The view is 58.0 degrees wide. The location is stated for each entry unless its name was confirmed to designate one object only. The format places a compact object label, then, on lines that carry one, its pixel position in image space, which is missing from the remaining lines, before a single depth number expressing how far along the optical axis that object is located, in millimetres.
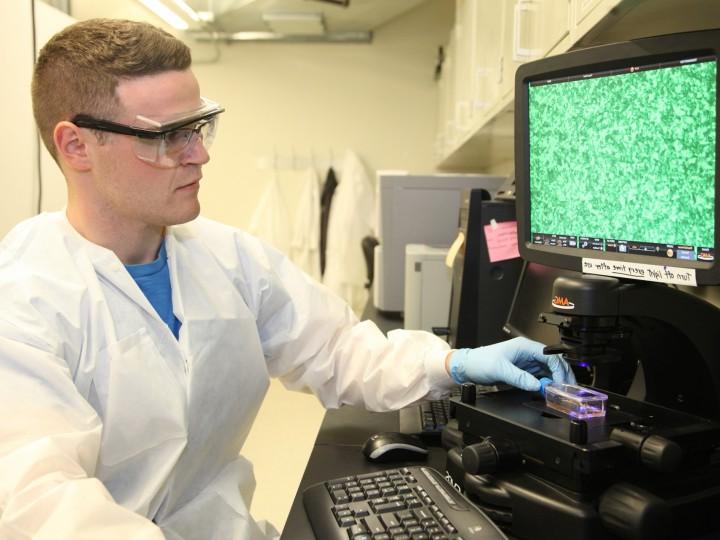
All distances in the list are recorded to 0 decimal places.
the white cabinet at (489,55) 1155
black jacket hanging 4176
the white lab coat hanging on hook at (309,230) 4145
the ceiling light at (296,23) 3711
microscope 694
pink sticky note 1469
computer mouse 1040
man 975
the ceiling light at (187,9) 3254
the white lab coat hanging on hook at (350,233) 4012
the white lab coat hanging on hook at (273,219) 4207
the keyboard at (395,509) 707
